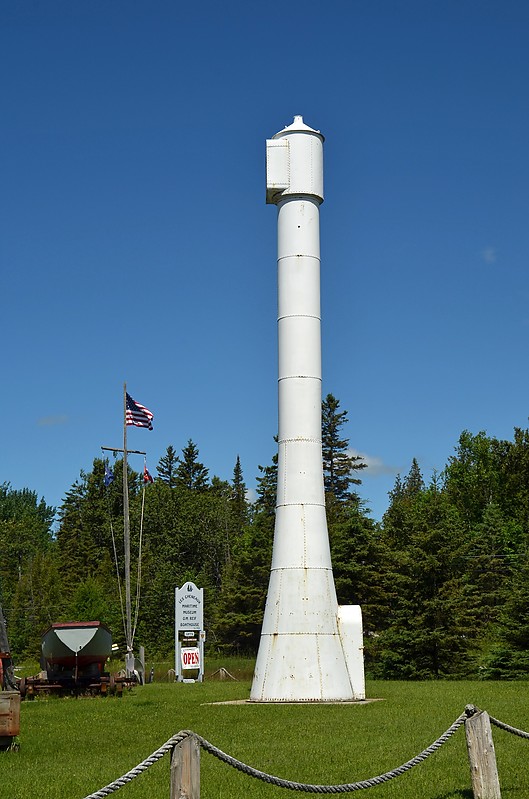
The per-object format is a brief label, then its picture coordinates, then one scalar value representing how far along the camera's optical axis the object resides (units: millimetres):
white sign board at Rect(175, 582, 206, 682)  35612
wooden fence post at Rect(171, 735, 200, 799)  6508
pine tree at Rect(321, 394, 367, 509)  69875
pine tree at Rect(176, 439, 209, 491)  103312
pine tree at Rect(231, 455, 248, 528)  95412
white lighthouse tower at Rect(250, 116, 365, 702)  21250
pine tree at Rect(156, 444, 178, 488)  107938
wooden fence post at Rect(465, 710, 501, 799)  8906
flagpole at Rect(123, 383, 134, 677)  33694
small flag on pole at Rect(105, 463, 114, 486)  39031
